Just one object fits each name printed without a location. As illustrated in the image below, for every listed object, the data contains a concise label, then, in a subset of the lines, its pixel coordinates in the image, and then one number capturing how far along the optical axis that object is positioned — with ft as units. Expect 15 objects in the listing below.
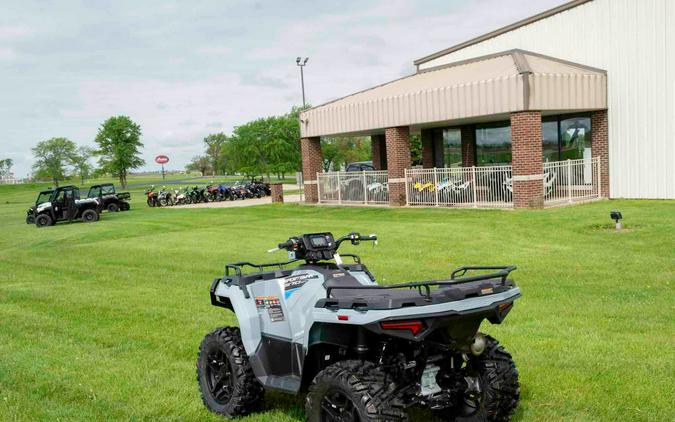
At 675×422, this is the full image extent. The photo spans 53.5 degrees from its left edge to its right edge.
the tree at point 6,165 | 371.15
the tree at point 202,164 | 468.71
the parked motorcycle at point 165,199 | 131.44
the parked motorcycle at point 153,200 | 131.34
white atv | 12.10
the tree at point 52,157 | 323.98
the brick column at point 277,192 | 107.34
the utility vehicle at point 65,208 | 93.71
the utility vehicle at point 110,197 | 112.98
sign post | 256.73
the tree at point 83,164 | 334.24
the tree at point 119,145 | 263.70
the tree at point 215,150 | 414.41
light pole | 175.32
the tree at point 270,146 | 219.82
